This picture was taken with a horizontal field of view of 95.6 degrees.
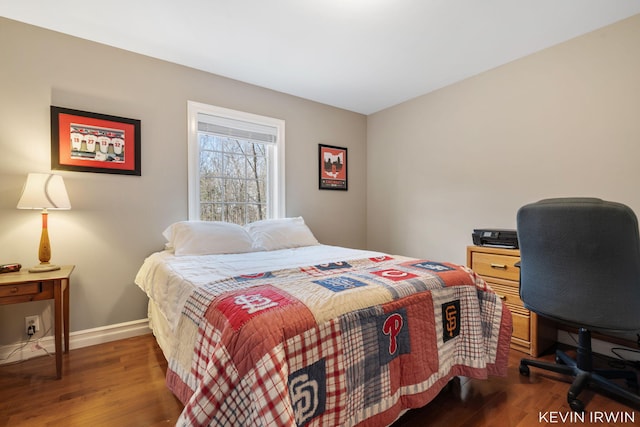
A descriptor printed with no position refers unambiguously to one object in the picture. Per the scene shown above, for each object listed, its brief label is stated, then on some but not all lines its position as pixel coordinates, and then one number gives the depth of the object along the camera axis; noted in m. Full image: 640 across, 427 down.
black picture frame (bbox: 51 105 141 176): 2.19
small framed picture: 3.63
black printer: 2.30
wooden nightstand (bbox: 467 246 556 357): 2.12
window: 2.80
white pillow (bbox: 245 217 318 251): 2.72
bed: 0.93
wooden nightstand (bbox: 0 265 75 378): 1.71
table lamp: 1.88
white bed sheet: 1.52
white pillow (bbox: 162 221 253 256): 2.34
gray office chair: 1.36
